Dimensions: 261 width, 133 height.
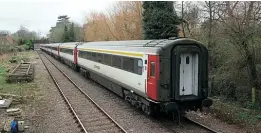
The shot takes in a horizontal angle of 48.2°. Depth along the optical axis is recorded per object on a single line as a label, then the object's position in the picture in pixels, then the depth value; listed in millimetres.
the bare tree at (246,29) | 13008
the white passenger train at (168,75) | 9469
